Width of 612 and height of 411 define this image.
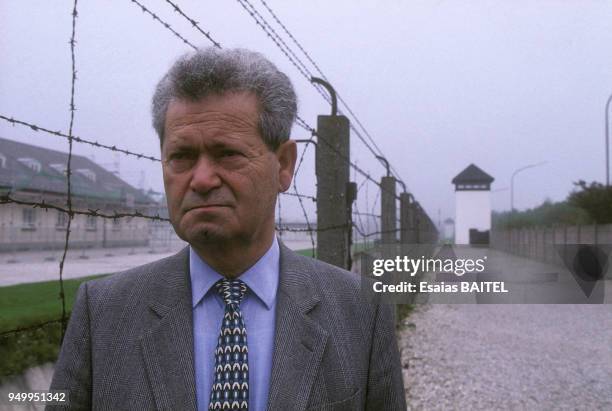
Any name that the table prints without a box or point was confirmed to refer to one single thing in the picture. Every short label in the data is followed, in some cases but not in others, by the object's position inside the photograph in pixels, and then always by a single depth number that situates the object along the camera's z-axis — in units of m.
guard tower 47.31
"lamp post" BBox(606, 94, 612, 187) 14.87
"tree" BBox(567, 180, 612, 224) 20.88
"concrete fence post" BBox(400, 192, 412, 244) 8.82
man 1.40
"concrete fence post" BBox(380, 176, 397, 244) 6.54
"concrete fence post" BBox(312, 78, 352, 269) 3.40
